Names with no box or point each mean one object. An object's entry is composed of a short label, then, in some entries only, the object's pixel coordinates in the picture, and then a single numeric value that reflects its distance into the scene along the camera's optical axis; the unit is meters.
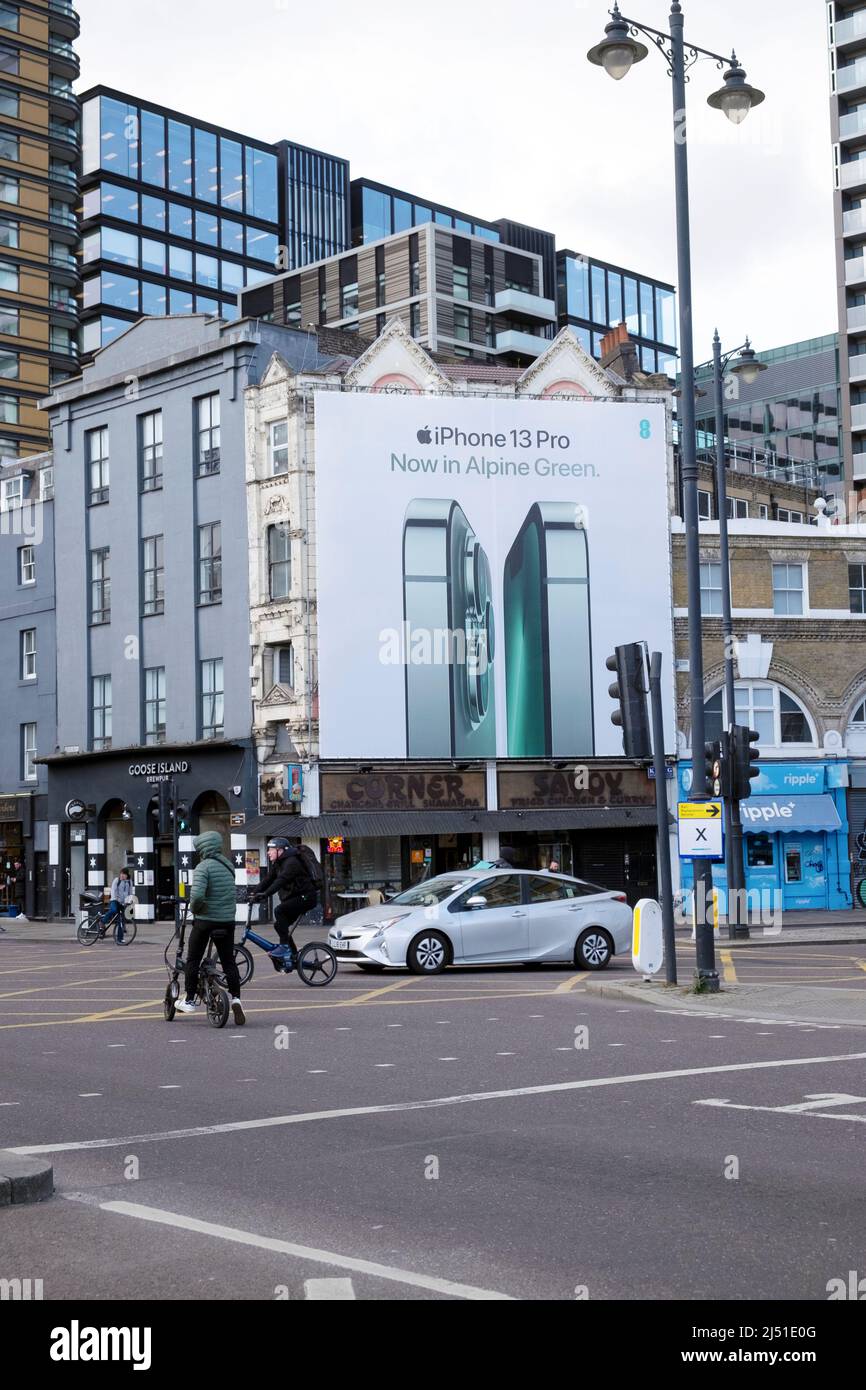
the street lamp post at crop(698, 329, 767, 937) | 31.08
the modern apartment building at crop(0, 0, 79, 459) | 74.62
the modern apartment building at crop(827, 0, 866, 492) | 66.75
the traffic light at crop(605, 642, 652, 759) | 18.53
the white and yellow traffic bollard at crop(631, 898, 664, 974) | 19.08
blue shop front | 42.28
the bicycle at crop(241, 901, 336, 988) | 20.56
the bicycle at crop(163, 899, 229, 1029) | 15.37
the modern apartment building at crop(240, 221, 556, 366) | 81.56
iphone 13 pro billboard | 41.75
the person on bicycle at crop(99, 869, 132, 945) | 36.44
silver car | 21.91
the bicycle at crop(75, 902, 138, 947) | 36.44
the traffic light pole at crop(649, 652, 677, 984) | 18.48
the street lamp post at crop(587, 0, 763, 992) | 17.95
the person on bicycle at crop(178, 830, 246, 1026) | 15.39
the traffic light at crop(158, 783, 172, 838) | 37.41
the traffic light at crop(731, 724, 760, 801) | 24.67
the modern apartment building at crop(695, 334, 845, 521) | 75.69
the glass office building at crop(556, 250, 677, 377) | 95.25
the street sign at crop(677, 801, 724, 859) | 17.94
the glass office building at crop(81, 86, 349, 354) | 84.19
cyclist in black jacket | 20.48
